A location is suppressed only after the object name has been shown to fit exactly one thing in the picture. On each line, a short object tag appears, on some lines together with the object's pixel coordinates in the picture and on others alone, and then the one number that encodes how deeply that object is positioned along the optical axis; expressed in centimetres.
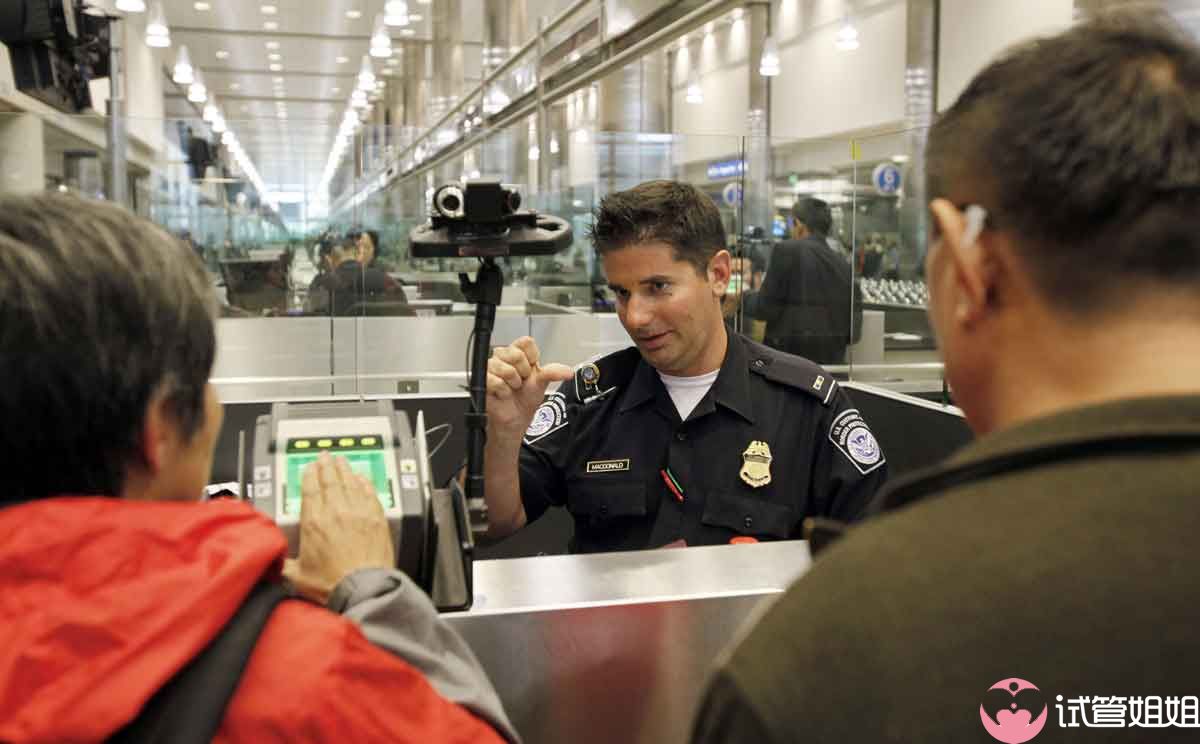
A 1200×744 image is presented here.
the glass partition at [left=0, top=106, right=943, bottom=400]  509
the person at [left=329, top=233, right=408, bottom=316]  531
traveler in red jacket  71
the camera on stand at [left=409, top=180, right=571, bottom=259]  133
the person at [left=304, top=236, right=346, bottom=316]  527
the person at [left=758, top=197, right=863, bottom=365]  566
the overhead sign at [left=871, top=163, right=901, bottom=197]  526
